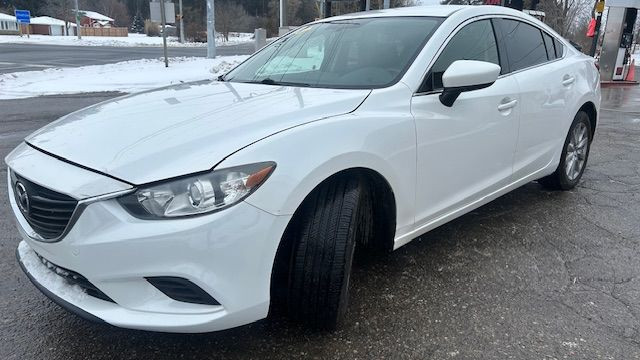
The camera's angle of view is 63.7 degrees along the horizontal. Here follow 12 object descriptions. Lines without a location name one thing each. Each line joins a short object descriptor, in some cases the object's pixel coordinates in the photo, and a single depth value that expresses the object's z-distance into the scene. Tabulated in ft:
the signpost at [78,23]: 166.05
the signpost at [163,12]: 52.95
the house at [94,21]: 255.64
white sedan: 6.51
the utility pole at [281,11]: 78.03
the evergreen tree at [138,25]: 263.90
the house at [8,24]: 208.33
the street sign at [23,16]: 171.65
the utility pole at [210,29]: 66.33
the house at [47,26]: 230.07
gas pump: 51.83
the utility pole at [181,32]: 170.54
